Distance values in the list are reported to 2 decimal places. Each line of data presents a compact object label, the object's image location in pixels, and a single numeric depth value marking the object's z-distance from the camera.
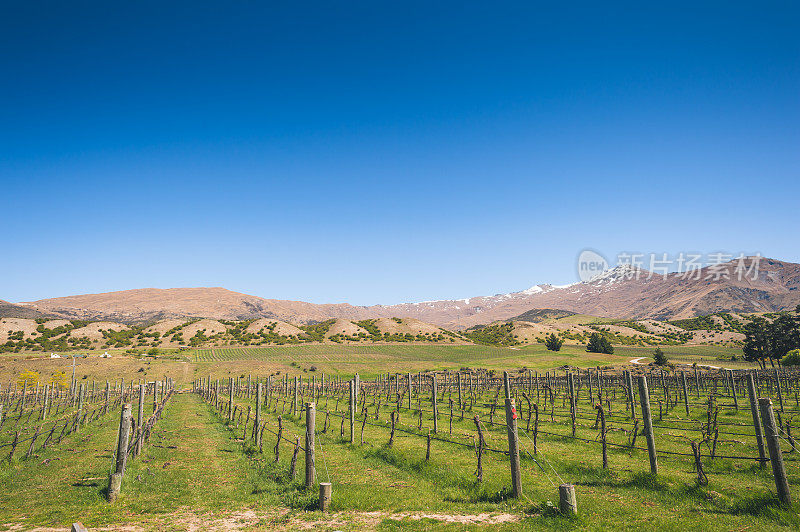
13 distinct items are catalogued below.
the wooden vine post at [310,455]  13.51
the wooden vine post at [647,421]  13.38
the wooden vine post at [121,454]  12.86
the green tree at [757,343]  83.94
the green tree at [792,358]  69.18
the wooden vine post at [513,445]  11.48
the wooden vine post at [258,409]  20.43
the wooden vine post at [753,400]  12.86
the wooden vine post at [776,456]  9.97
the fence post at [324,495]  11.75
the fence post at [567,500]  10.16
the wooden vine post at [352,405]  21.83
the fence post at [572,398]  23.47
